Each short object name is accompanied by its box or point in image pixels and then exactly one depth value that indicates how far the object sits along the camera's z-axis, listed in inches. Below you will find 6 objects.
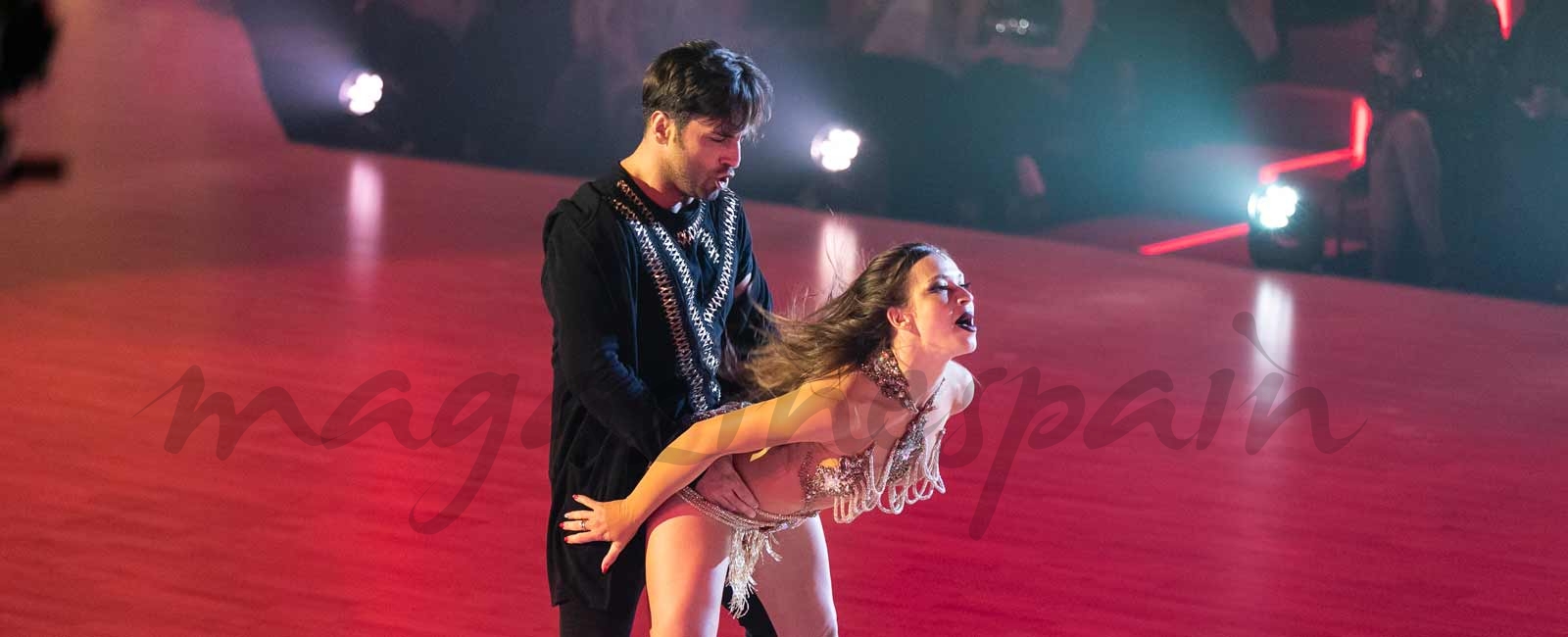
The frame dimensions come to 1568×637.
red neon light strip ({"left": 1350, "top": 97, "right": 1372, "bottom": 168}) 707.4
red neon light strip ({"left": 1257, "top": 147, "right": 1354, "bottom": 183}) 725.3
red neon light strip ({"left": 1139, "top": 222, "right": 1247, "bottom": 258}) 738.8
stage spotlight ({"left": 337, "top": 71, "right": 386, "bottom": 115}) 883.4
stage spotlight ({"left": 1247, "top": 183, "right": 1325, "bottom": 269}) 697.0
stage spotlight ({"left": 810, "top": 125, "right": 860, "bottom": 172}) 795.4
